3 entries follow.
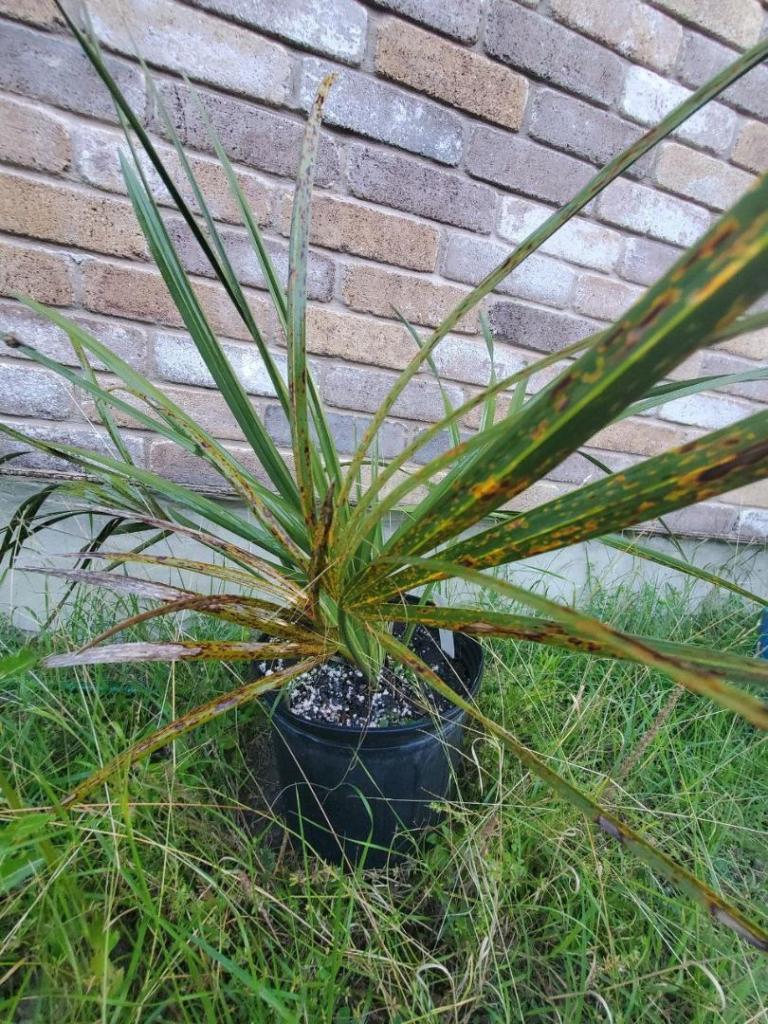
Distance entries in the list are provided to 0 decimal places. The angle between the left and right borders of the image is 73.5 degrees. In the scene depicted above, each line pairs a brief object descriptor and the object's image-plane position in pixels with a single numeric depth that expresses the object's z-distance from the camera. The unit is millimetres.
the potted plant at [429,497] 220
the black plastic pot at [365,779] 560
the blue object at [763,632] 1164
